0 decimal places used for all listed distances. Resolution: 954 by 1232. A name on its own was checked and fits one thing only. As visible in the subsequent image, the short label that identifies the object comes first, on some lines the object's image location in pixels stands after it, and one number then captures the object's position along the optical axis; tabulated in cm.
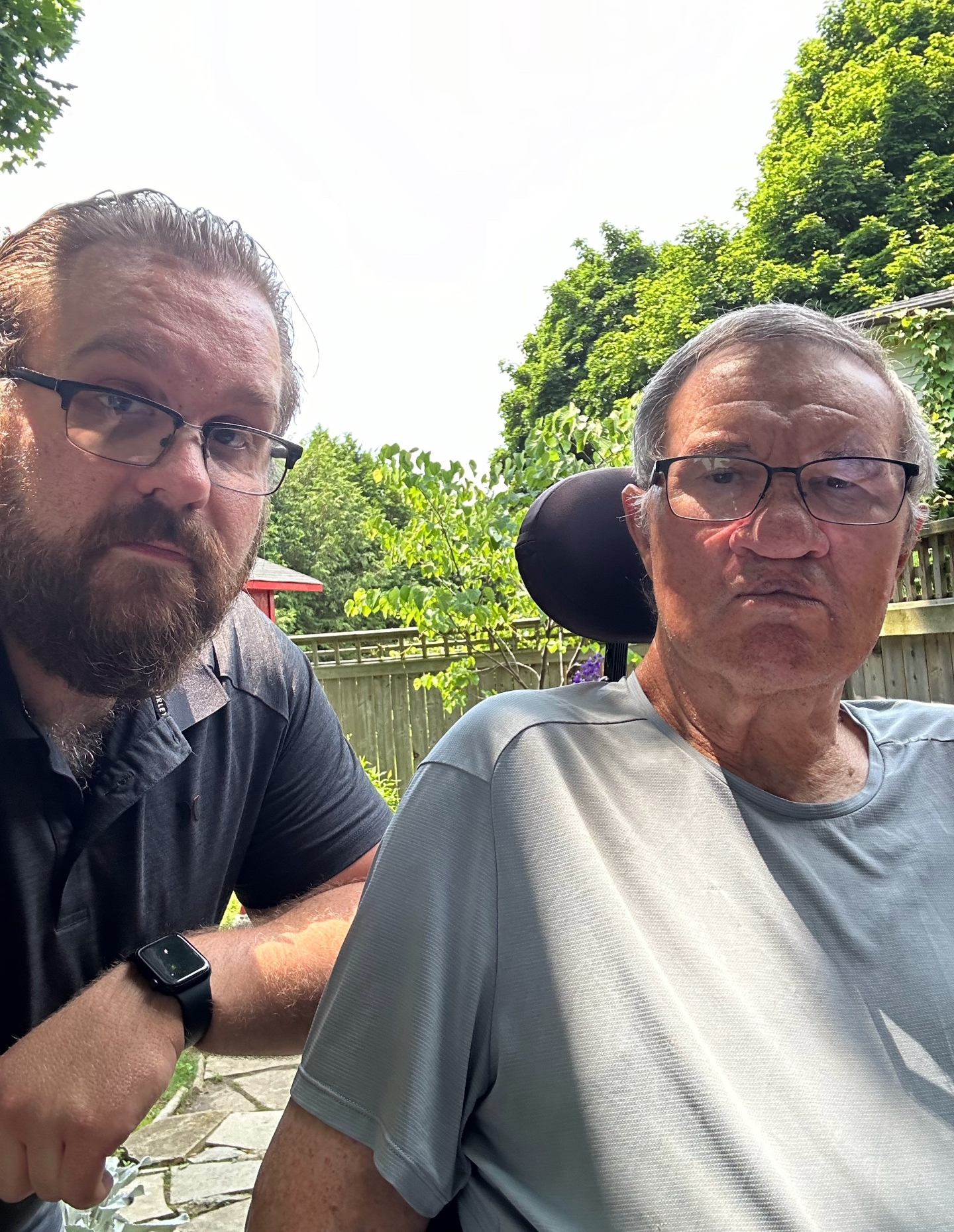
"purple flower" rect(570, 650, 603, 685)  369
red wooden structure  852
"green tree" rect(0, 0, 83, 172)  378
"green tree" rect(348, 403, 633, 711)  429
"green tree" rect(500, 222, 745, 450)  2031
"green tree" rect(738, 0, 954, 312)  1753
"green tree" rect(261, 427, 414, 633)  2377
